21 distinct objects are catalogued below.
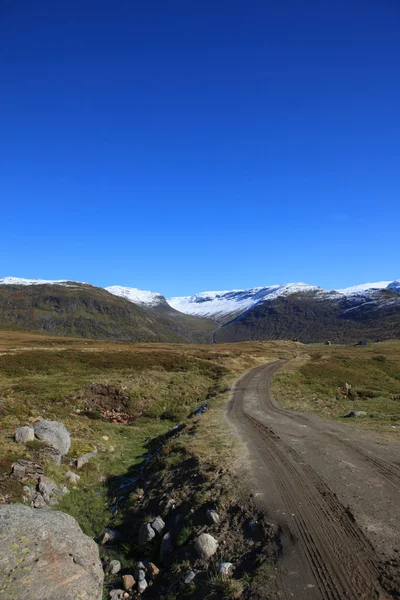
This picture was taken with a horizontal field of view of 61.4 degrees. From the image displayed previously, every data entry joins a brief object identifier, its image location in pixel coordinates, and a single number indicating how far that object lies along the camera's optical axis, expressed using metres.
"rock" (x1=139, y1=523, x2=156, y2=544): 11.59
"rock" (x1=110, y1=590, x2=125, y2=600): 9.01
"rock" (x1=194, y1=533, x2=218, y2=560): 9.60
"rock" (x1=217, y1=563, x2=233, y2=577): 8.62
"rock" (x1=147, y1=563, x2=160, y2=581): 9.79
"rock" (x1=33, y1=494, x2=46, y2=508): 13.18
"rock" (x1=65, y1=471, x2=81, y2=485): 16.22
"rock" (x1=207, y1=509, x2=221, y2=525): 11.02
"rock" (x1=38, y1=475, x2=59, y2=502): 14.07
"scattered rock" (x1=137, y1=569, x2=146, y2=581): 9.71
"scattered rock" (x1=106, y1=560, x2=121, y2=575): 10.30
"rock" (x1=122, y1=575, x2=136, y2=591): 9.45
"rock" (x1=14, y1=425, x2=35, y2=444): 17.25
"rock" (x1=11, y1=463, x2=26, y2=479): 14.21
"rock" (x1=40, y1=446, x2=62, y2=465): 16.83
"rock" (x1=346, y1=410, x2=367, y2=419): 26.96
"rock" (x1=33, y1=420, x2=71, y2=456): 18.03
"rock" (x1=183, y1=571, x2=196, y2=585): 8.81
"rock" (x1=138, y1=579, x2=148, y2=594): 9.34
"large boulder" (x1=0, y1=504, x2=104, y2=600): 7.34
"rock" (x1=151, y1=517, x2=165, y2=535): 11.87
